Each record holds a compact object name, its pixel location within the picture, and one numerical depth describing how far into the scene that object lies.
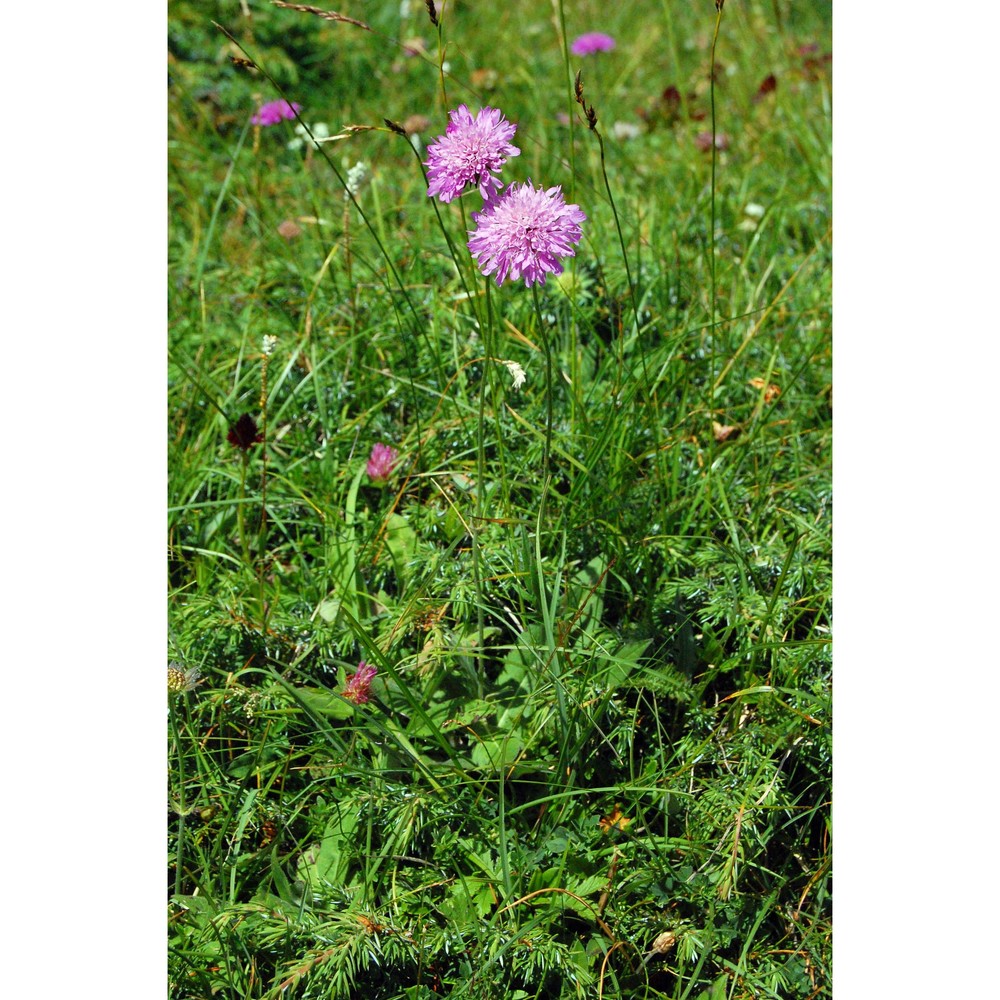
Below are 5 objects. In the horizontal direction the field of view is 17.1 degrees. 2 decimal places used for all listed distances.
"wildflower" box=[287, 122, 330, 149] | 1.87
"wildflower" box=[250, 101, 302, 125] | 1.83
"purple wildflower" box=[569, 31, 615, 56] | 2.01
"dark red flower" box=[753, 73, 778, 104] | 1.96
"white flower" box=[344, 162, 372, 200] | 1.60
